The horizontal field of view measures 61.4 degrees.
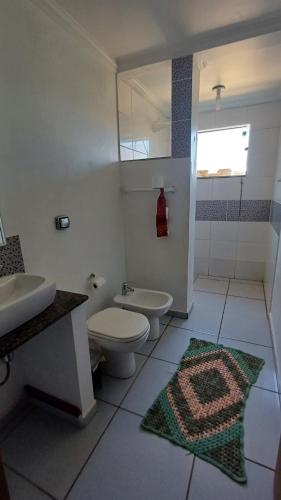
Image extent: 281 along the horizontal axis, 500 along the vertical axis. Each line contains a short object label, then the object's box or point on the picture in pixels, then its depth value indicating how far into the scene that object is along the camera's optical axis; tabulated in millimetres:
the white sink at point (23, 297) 898
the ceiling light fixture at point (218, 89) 2415
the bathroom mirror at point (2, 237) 1225
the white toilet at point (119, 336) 1531
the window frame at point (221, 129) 2971
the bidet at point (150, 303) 1984
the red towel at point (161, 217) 2143
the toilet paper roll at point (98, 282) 1897
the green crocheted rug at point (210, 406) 1220
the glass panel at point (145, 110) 2131
